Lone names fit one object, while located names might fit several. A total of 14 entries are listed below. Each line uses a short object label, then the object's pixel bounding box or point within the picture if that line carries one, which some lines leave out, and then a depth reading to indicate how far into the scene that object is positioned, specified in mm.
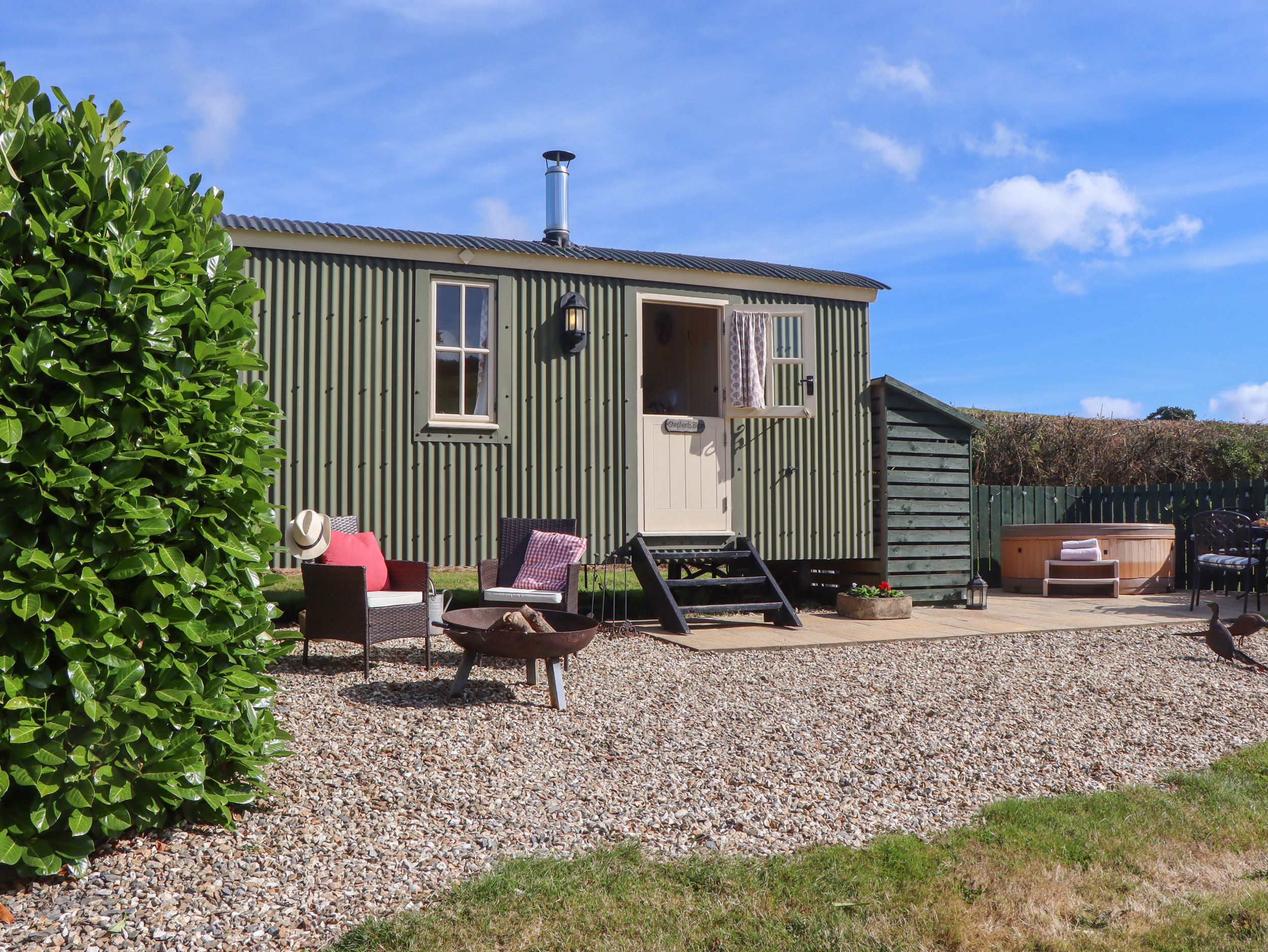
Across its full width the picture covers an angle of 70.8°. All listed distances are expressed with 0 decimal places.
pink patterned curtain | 7926
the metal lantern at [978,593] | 8789
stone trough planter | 7891
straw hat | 5703
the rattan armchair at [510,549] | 6566
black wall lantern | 7527
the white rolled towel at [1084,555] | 10352
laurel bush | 2307
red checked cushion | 6559
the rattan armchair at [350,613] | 5074
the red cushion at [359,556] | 5867
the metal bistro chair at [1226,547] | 8906
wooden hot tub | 10500
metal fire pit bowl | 4266
